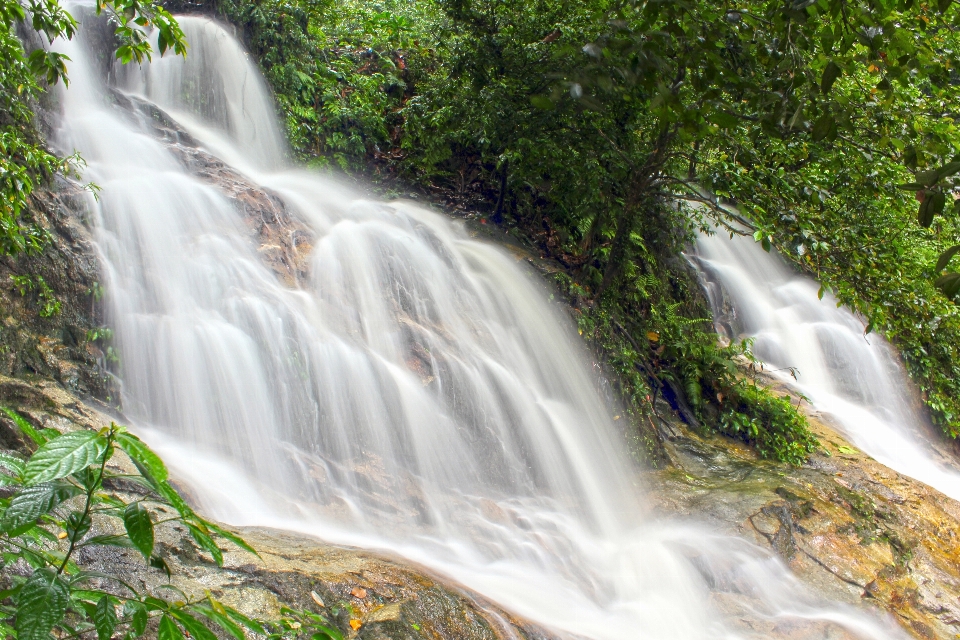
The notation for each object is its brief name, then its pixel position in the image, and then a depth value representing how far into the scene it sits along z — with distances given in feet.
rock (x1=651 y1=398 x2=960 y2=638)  16.43
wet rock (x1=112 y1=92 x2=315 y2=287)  20.21
